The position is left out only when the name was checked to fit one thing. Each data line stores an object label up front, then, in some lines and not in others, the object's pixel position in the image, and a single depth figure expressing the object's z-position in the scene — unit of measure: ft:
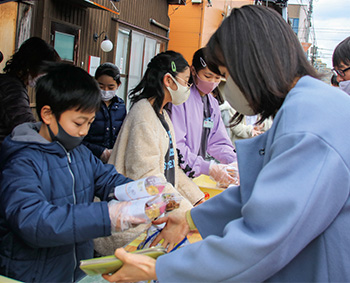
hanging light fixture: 22.85
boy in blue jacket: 4.72
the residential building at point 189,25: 40.47
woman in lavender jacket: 10.11
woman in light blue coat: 3.29
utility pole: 78.37
